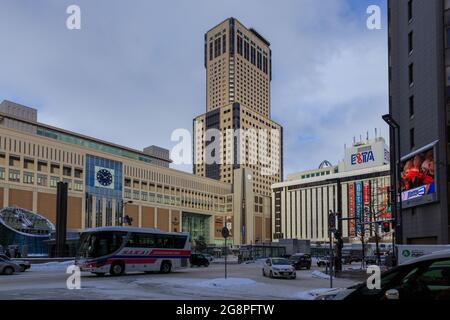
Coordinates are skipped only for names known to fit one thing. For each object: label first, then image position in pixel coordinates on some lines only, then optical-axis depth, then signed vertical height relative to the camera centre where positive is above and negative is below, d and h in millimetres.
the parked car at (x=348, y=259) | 69625 -6492
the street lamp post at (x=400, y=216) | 27577 -209
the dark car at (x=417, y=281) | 6156 -869
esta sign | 165250 +18253
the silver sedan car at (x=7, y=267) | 32500 -3522
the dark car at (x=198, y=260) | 50812 -4813
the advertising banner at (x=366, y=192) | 159500 +6523
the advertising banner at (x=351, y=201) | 167538 +3912
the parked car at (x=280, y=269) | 30656 -3461
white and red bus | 30422 -2452
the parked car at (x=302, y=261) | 46469 -4443
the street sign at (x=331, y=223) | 21719 -445
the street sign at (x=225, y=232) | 26617 -1028
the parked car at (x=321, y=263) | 55869 -5566
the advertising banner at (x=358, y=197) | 164500 +5124
